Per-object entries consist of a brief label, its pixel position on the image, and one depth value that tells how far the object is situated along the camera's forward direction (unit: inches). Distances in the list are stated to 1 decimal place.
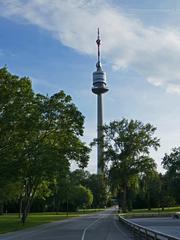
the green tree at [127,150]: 1669.7
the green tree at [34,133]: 868.0
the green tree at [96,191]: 3369.7
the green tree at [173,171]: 1883.7
